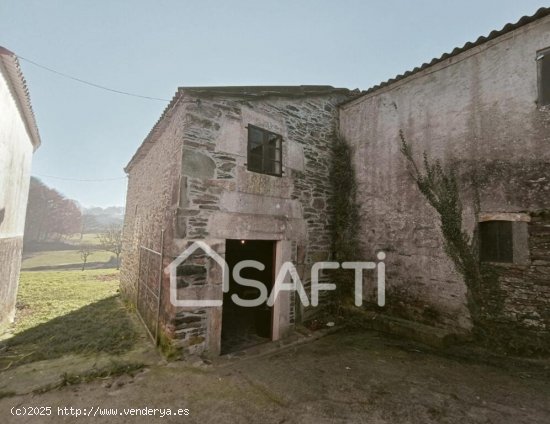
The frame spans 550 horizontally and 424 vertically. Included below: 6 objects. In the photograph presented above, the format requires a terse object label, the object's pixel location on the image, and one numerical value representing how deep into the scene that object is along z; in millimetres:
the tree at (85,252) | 23091
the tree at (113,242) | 24734
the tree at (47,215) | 34938
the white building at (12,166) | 5925
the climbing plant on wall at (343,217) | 6730
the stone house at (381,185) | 4477
